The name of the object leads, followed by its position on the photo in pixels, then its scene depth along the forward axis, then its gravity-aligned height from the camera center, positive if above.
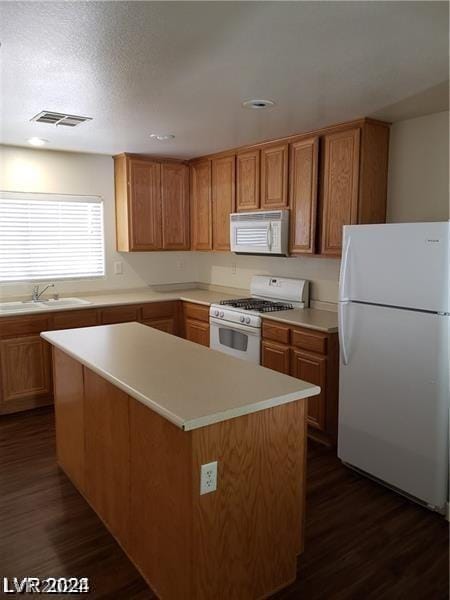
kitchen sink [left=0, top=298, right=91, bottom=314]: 4.17 -0.52
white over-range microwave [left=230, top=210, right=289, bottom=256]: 4.04 +0.14
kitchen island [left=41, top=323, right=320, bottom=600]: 1.77 -0.92
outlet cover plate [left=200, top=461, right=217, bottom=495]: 1.74 -0.86
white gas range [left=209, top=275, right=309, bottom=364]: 4.02 -0.57
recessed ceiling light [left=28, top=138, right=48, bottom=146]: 4.06 +0.95
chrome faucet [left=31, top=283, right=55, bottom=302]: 4.60 -0.44
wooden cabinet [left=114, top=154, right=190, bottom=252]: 4.84 +0.47
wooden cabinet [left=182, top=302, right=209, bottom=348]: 4.66 -0.76
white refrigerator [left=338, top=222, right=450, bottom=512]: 2.55 -0.64
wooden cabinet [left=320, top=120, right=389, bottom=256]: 3.43 +0.52
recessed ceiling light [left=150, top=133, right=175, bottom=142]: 3.87 +0.94
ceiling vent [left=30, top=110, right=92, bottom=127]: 3.22 +0.92
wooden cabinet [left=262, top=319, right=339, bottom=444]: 3.40 -0.88
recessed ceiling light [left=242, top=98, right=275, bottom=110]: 2.94 +0.92
